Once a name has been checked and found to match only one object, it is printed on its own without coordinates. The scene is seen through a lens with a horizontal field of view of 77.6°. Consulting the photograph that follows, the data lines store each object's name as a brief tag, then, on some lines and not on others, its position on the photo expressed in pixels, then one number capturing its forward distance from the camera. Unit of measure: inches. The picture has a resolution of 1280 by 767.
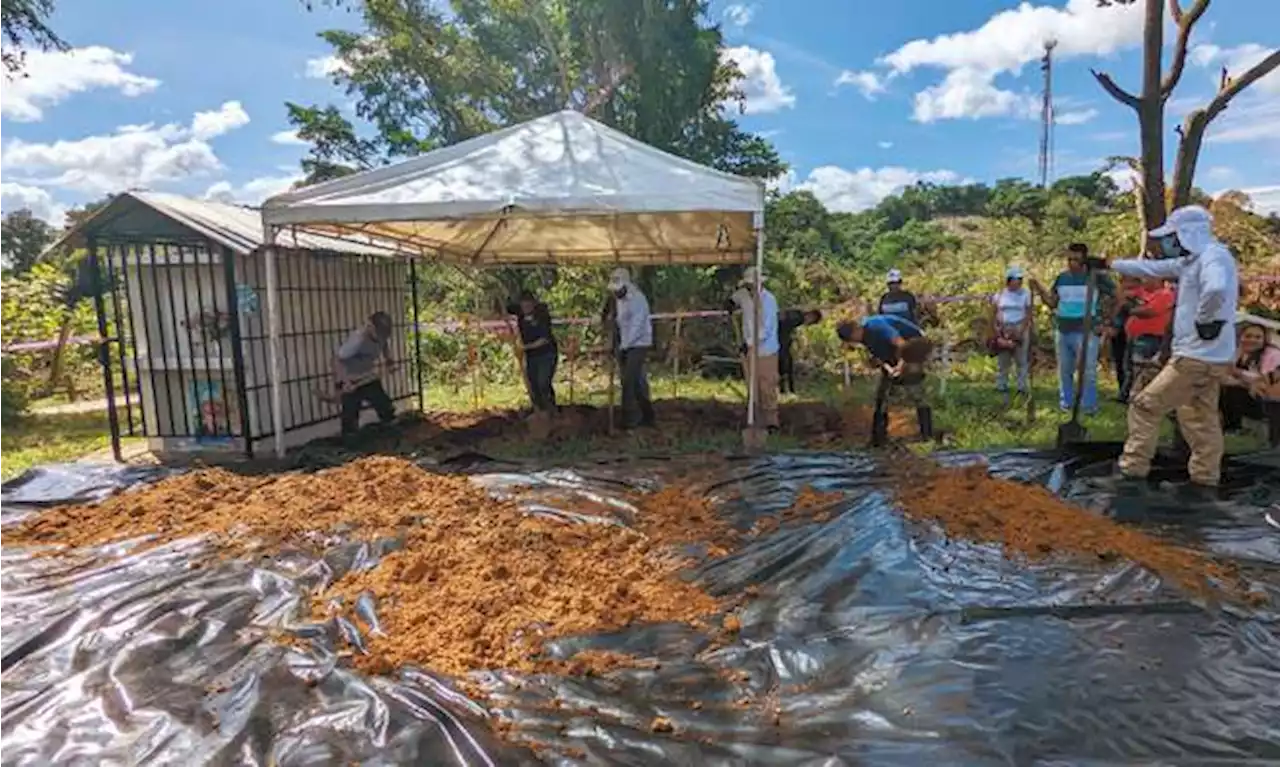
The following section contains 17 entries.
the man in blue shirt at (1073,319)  287.9
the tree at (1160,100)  304.7
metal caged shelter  262.8
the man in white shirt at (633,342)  298.4
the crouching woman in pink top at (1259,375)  222.5
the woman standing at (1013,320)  326.3
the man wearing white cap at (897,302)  320.5
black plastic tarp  88.7
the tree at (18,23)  368.8
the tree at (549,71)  511.5
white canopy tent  243.9
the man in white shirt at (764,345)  276.2
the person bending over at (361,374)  293.3
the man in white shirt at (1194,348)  177.8
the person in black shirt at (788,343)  374.3
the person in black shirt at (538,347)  319.0
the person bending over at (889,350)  239.3
